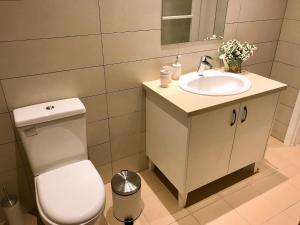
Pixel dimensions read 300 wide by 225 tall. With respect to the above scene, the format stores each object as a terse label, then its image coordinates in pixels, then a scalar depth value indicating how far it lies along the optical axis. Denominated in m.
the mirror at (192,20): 1.73
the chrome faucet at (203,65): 1.83
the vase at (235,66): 1.92
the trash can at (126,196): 1.62
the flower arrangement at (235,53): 1.88
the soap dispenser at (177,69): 1.79
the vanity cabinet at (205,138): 1.53
